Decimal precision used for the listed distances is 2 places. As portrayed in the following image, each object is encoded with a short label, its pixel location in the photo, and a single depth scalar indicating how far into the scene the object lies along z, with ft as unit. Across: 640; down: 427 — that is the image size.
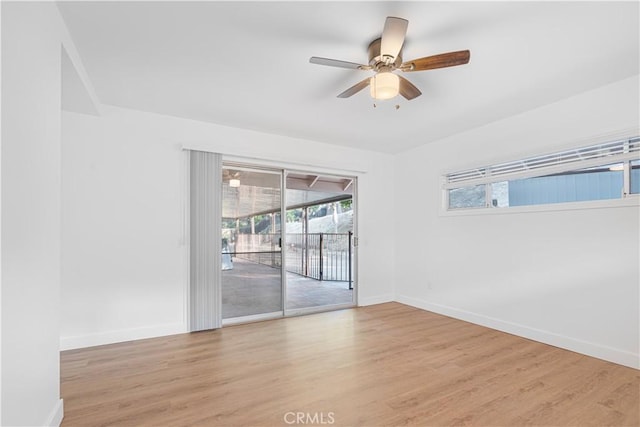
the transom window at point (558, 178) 9.13
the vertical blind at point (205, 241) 11.86
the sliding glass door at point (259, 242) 13.08
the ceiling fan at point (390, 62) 6.17
